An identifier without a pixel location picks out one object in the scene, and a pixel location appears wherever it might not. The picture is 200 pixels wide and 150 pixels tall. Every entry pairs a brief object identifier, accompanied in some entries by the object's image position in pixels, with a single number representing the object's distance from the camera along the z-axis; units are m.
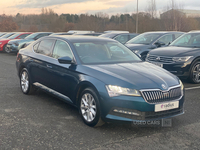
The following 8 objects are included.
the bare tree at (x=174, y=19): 40.44
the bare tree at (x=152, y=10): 44.75
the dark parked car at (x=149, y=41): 10.41
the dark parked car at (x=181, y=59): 7.63
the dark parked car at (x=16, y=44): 16.69
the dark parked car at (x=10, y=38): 18.67
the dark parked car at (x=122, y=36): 13.60
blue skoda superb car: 3.85
